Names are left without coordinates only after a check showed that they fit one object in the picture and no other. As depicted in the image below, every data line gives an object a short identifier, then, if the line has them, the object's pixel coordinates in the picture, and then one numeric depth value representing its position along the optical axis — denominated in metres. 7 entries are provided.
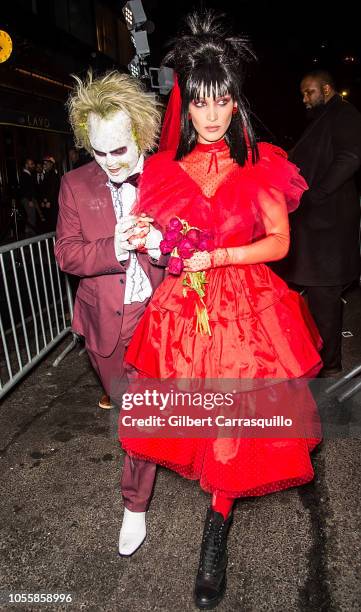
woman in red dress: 1.91
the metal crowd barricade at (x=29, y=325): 4.04
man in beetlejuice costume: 2.21
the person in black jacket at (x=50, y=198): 11.70
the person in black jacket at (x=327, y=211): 3.53
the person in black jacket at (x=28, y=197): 11.86
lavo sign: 12.72
